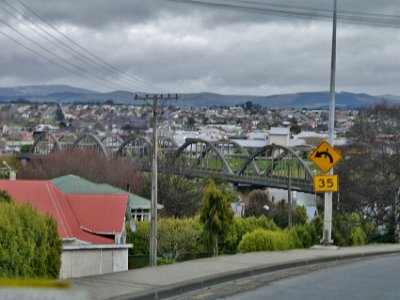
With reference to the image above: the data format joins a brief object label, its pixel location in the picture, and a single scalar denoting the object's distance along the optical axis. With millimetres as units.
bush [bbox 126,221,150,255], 41562
